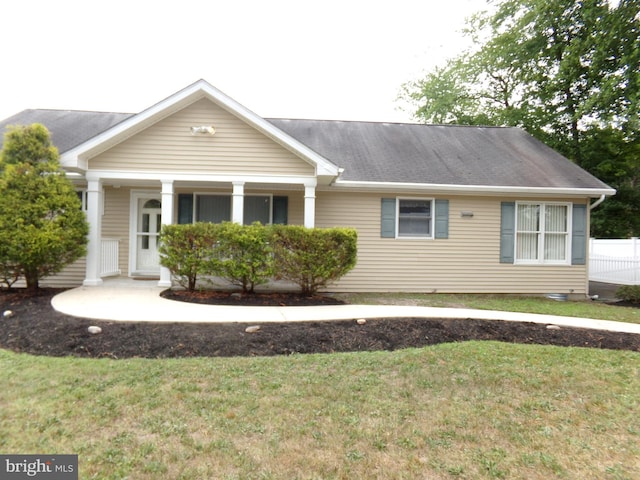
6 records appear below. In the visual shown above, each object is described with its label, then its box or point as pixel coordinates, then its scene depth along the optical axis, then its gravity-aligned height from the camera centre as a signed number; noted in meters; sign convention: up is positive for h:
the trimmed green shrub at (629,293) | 9.75 -1.32
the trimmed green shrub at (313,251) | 7.64 -0.28
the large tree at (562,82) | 13.88 +7.92
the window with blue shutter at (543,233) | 10.09 +0.29
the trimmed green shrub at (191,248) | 7.60 -0.27
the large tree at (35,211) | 7.21 +0.42
